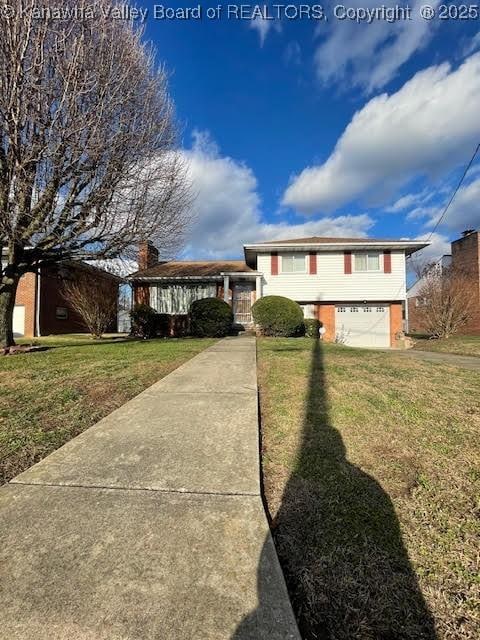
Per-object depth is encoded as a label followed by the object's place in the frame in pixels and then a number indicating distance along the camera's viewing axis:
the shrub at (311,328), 16.42
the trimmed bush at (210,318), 15.13
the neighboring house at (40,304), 17.38
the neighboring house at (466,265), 18.21
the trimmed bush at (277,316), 14.56
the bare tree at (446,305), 15.18
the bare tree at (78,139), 7.25
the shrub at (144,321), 17.16
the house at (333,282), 17.66
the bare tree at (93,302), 15.33
